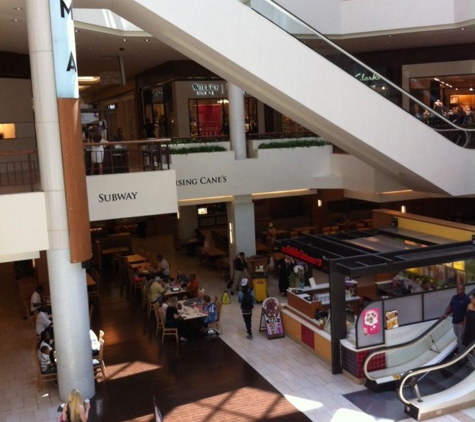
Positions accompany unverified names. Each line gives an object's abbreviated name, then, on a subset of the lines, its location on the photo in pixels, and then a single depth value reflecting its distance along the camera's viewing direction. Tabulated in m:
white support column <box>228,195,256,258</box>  18.27
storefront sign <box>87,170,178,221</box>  12.26
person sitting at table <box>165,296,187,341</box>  13.48
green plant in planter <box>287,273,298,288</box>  16.19
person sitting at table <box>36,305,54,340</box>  13.00
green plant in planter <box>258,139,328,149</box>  18.34
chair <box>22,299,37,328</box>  14.94
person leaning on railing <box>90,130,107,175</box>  12.96
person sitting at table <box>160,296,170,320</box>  13.59
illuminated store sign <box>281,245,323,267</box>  12.55
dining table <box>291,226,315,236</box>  23.61
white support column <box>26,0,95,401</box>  9.88
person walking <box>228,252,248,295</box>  16.83
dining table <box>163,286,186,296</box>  15.30
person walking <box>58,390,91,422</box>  7.45
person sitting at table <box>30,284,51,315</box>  14.90
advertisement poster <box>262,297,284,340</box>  13.41
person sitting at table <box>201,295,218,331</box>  13.63
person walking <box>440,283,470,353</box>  10.75
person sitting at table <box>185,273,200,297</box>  15.57
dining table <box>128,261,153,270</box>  18.36
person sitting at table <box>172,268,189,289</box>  15.90
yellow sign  16.19
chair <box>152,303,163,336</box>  14.02
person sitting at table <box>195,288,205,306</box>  14.17
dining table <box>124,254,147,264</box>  19.29
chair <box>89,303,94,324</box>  14.99
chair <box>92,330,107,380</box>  11.61
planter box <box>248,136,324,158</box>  18.30
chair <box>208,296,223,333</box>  13.74
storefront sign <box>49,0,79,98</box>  9.90
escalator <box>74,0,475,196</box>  11.84
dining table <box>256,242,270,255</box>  20.45
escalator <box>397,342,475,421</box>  9.60
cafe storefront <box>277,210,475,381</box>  10.95
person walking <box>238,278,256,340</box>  13.26
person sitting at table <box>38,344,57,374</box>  11.22
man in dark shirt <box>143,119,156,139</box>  19.98
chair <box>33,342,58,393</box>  11.16
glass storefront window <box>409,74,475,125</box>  22.34
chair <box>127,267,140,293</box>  17.72
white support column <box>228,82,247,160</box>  17.91
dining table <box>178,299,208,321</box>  13.39
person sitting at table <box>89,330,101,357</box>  11.98
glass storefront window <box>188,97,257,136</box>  22.83
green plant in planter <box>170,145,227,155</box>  17.14
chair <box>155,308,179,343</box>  13.48
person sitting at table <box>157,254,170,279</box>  17.27
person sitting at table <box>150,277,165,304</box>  14.97
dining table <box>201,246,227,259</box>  20.11
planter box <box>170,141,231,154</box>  17.27
